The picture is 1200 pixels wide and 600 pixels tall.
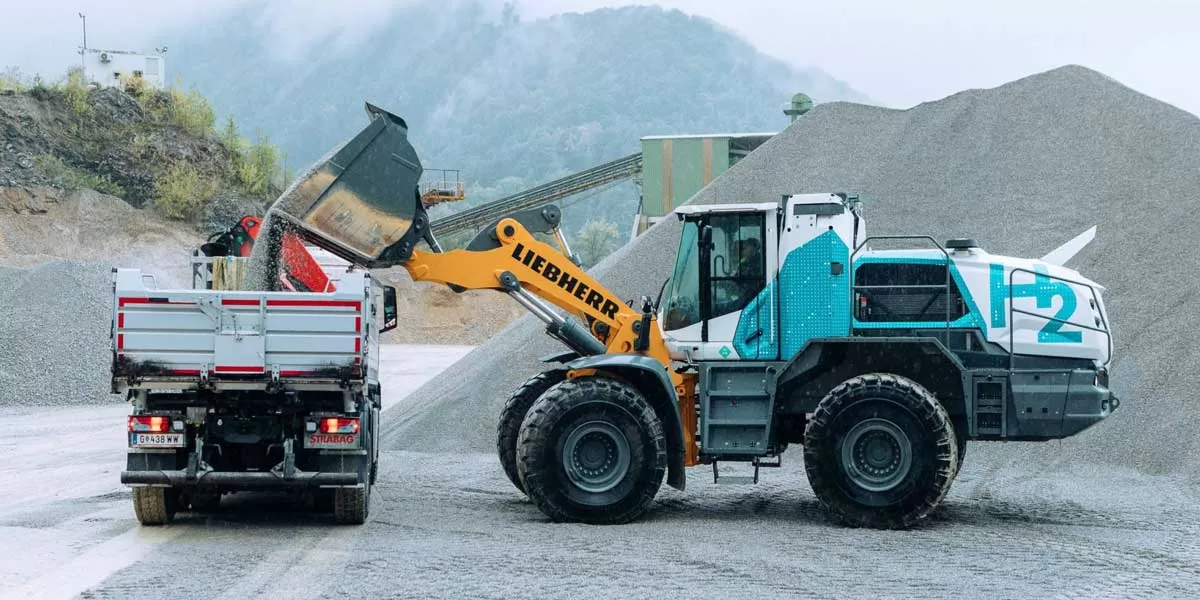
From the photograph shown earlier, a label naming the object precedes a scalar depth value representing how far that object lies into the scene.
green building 38.44
